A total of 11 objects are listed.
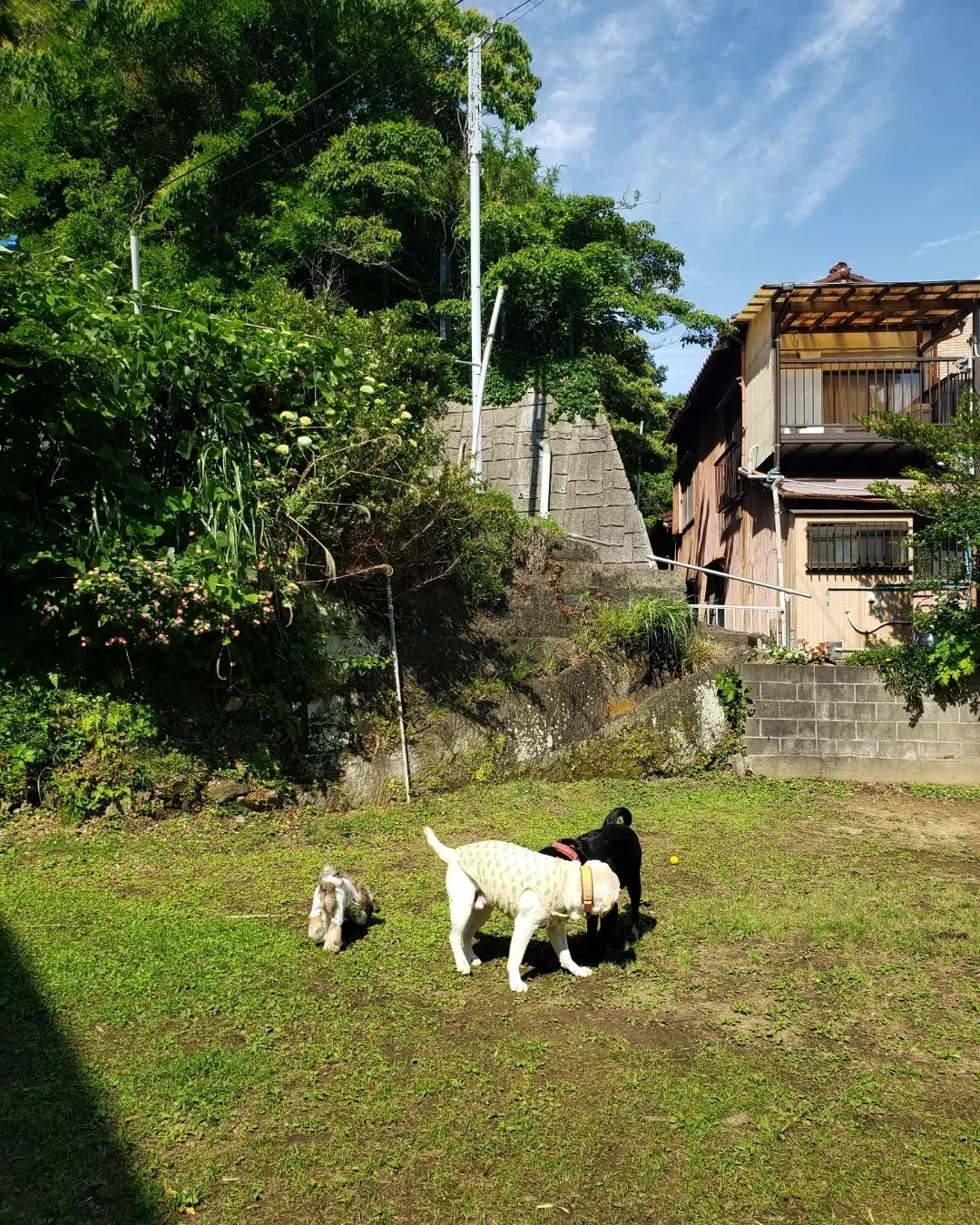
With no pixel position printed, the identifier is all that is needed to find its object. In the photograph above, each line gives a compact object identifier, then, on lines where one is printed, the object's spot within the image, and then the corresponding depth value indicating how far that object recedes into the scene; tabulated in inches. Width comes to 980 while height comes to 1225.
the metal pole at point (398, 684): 336.5
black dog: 195.5
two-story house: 486.0
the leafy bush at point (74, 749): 274.5
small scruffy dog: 199.6
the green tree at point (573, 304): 597.3
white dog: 173.9
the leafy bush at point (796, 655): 400.8
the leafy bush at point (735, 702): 388.5
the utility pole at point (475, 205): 489.4
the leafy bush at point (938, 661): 380.5
